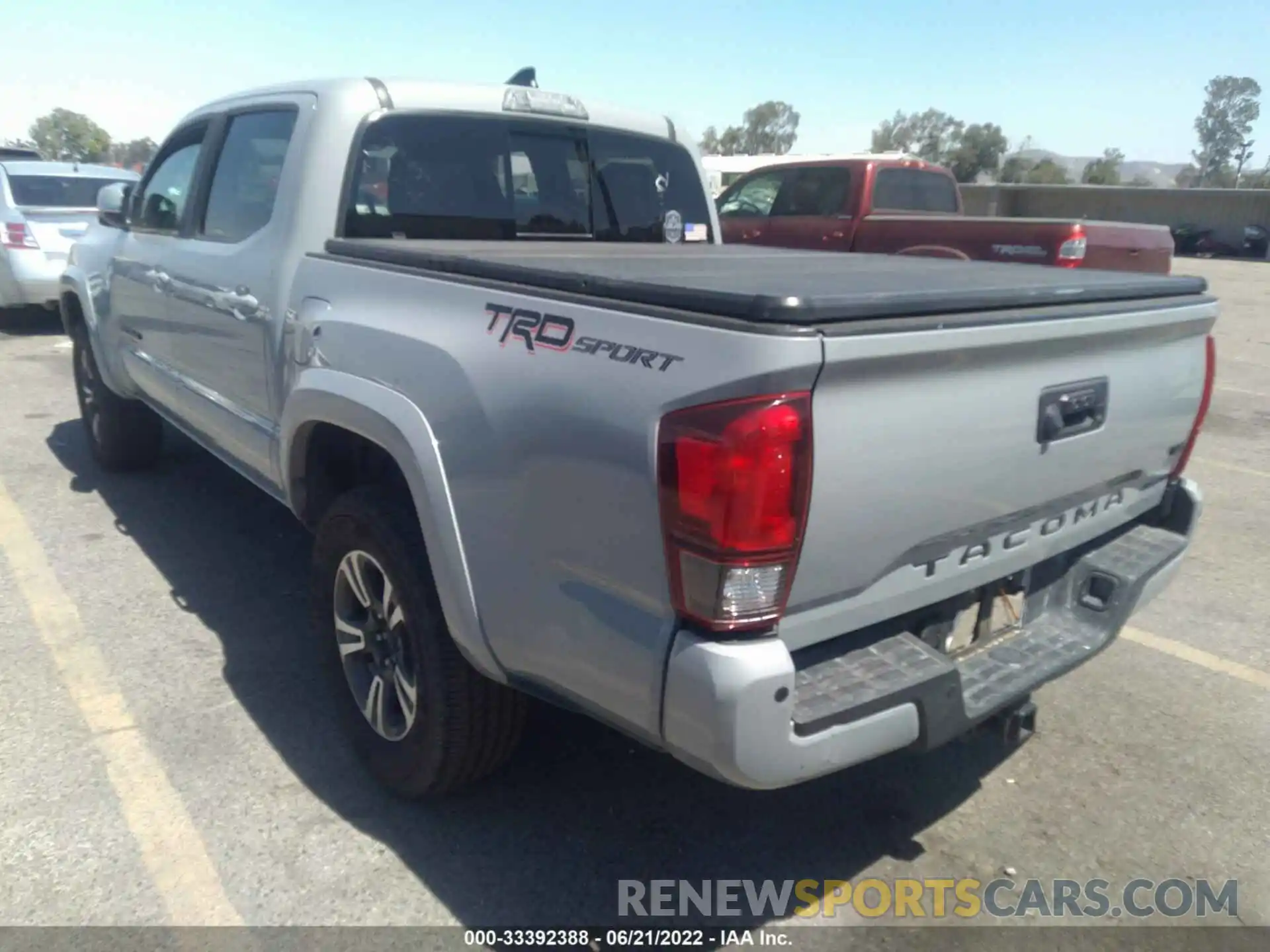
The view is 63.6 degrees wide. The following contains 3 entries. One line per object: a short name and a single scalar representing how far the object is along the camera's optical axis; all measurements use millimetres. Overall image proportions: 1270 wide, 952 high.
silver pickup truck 1931
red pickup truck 8227
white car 10336
